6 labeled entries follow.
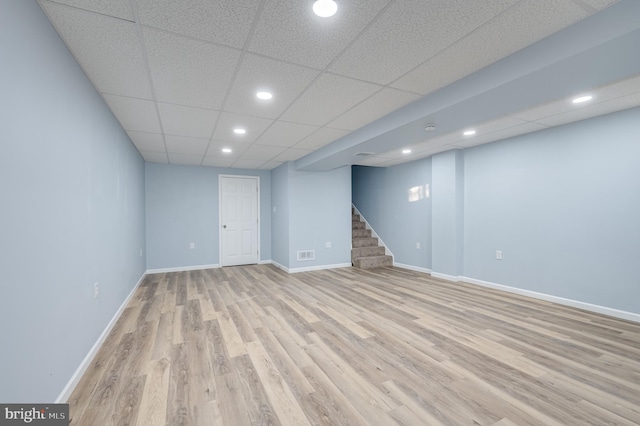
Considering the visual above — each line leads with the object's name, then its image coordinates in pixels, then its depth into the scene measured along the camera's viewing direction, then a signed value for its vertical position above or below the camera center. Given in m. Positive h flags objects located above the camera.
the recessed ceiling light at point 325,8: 1.49 +1.14
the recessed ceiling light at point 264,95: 2.57 +1.11
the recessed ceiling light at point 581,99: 2.78 +1.15
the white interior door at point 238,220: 6.49 -0.20
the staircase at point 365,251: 6.36 -0.97
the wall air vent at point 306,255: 5.89 -0.95
